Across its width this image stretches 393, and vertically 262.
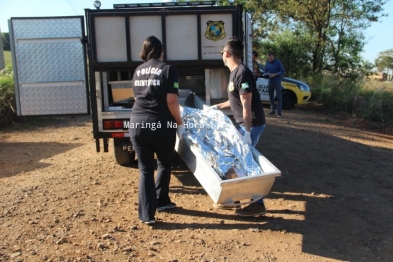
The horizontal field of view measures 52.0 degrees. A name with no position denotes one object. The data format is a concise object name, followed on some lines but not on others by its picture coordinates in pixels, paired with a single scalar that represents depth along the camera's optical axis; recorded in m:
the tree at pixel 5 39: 25.36
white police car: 14.19
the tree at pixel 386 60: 47.25
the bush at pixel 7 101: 11.28
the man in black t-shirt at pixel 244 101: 4.34
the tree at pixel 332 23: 19.11
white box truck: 5.65
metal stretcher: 3.77
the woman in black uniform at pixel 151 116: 4.19
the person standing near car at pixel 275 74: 11.38
